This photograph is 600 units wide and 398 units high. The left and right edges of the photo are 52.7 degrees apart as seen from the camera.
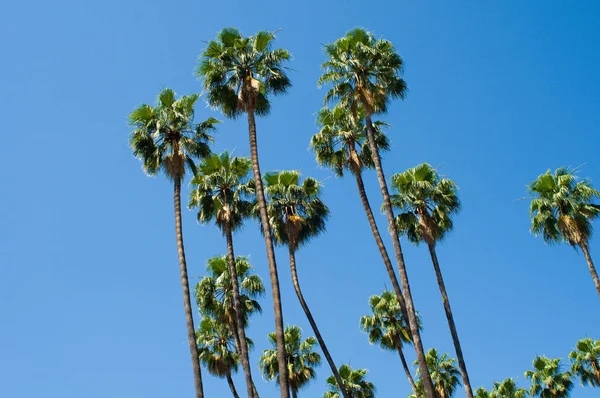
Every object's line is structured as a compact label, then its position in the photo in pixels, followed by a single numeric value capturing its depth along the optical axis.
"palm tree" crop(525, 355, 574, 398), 47.53
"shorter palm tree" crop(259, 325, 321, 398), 37.00
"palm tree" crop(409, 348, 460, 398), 42.22
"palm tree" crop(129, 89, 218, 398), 26.42
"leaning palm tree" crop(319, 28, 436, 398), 26.83
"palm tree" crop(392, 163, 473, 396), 30.42
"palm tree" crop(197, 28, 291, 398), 26.20
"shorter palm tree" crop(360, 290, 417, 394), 39.38
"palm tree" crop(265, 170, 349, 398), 32.16
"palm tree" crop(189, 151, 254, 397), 29.41
